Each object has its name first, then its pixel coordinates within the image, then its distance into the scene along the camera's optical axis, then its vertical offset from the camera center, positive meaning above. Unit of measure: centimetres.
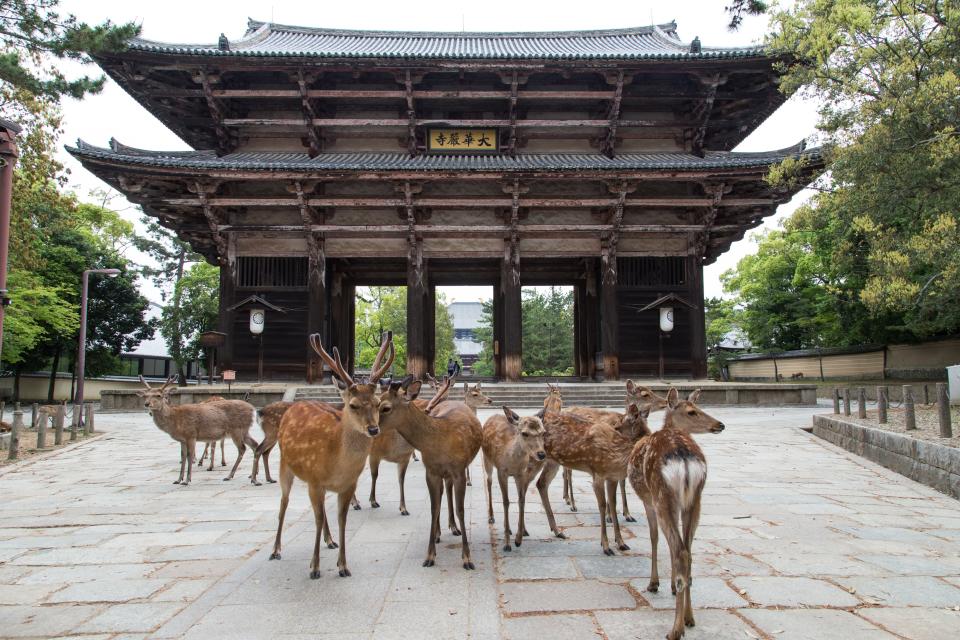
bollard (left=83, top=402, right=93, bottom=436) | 1301 -142
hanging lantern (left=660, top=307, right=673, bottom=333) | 1733 +120
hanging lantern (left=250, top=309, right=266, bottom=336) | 1681 +121
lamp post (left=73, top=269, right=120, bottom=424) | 1791 +86
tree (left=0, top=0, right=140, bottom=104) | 959 +563
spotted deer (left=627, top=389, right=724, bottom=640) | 304 -81
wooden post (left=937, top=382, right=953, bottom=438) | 822 -78
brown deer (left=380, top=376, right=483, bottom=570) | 432 -62
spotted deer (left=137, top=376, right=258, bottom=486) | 779 -87
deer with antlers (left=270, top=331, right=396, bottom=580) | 385 -61
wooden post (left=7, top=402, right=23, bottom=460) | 1020 -140
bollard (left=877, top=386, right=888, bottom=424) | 1050 -90
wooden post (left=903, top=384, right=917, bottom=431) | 920 -97
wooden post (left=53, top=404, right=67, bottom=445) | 1173 -139
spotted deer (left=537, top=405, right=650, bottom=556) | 455 -76
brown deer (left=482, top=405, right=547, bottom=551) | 453 -79
